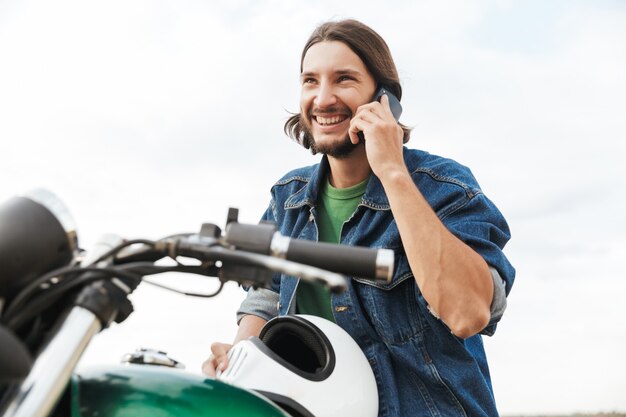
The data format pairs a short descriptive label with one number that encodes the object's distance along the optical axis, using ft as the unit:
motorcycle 3.43
